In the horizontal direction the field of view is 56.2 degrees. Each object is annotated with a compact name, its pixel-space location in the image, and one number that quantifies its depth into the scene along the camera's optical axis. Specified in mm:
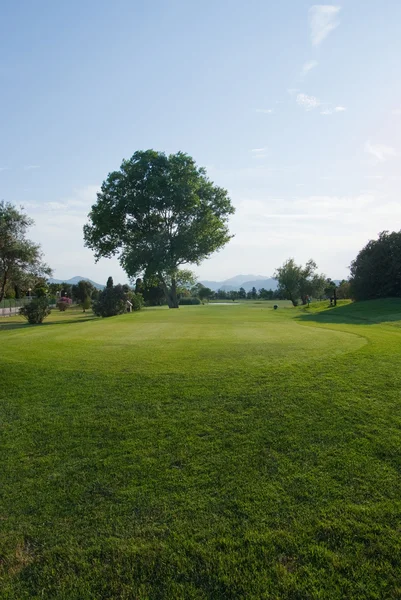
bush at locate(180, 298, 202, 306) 65312
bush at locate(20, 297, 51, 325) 27125
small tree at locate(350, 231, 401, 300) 37688
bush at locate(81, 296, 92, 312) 49653
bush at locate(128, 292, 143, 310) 35625
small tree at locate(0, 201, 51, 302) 41719
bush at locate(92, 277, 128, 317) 30469
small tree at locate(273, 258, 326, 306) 52000
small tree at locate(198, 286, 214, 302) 85312
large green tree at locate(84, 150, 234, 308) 37531
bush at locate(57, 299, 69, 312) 50062
